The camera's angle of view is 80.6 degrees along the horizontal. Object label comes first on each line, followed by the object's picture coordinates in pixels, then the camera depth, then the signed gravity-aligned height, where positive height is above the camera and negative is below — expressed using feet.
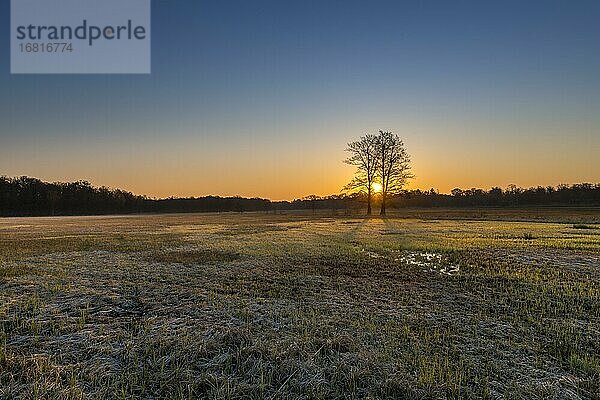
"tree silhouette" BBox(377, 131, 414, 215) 184.14 +22.84
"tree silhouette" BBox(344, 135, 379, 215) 184.55 +22.59
